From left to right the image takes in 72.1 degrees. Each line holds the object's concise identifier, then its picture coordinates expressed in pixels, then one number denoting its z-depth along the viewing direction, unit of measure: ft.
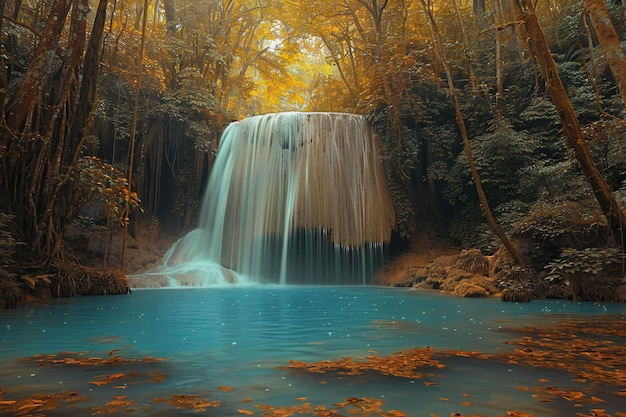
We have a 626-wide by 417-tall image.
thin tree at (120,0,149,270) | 30.72
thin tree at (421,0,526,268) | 30.76
